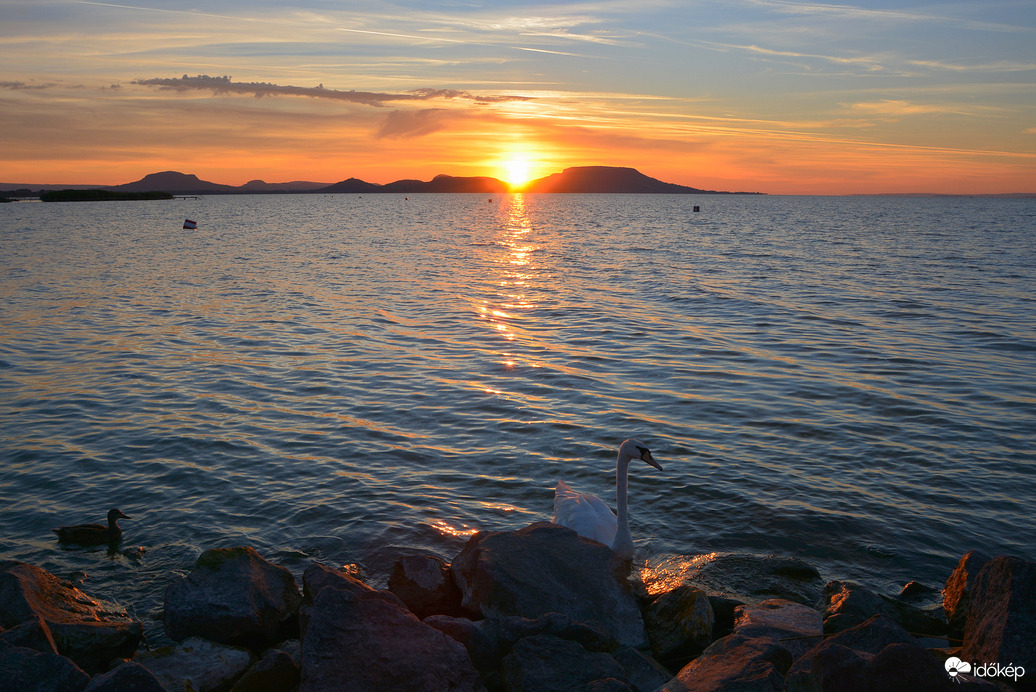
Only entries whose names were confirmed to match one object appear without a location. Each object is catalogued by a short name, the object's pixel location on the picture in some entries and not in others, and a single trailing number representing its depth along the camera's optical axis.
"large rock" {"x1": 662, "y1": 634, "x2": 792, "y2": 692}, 5.71
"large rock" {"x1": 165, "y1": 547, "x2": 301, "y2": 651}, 7.01
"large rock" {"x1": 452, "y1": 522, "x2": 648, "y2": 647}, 7.21
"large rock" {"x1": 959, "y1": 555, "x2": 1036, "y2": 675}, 6.25
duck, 9.64
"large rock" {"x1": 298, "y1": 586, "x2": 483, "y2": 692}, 5.67
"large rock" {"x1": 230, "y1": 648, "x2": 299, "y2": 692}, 6.15
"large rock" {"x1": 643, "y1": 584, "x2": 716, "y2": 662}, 7.12
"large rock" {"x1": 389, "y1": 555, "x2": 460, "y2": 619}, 7.76
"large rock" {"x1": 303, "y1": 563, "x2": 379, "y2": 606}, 7.15
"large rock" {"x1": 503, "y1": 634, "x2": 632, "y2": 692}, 5.92
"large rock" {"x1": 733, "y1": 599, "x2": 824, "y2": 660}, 6.59
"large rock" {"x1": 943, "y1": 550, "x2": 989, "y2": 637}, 7.42
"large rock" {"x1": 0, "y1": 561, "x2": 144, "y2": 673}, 6.69
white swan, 9.20
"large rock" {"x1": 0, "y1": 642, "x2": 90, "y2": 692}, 5.61
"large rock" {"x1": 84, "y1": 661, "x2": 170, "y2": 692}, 5.39
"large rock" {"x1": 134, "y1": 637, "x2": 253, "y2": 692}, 6.31
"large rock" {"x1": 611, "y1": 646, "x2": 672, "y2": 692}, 6.38
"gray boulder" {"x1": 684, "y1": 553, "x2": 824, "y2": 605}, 8.45
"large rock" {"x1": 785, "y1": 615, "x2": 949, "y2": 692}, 5.25
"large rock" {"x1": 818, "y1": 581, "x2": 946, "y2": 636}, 7.12
